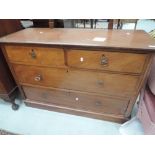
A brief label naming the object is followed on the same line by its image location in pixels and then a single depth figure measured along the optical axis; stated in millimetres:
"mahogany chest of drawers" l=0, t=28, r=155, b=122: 957
